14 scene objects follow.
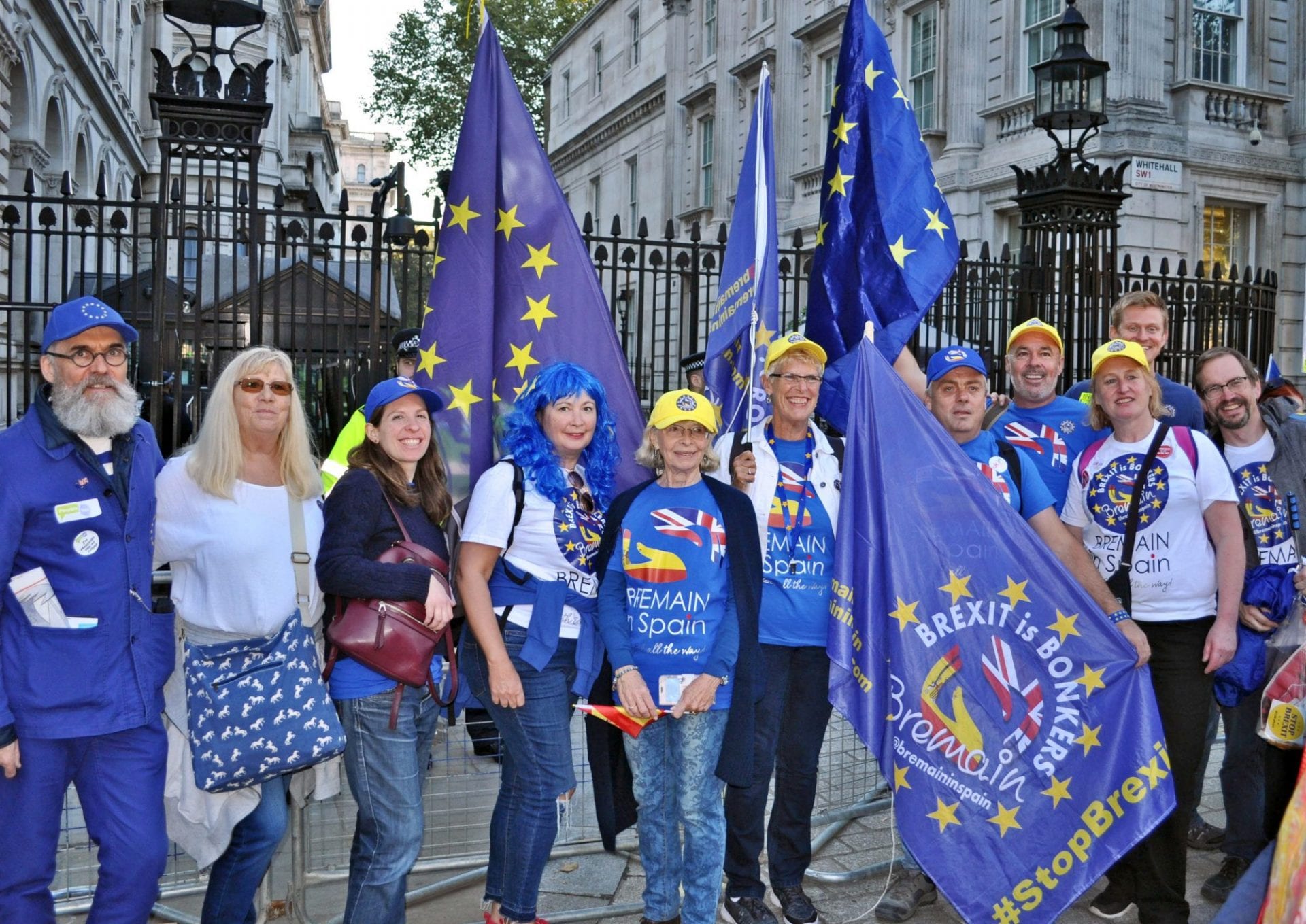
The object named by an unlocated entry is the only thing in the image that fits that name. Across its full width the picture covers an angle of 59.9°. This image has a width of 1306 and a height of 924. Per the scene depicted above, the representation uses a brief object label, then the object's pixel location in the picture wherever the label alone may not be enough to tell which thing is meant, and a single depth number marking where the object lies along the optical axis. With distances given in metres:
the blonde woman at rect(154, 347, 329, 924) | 3.34
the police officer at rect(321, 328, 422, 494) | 5.07
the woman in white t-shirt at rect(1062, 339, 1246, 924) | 4.11
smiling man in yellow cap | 4.69
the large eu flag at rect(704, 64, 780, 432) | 4.46
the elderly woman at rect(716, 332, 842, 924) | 4.11
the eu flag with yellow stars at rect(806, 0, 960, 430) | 4.81
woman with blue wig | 3.63
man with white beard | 3.11
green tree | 38.75
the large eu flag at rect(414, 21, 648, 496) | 4.45
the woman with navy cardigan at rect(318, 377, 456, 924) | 3.41
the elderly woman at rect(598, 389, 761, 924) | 3.73
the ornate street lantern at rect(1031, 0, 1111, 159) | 8.55
